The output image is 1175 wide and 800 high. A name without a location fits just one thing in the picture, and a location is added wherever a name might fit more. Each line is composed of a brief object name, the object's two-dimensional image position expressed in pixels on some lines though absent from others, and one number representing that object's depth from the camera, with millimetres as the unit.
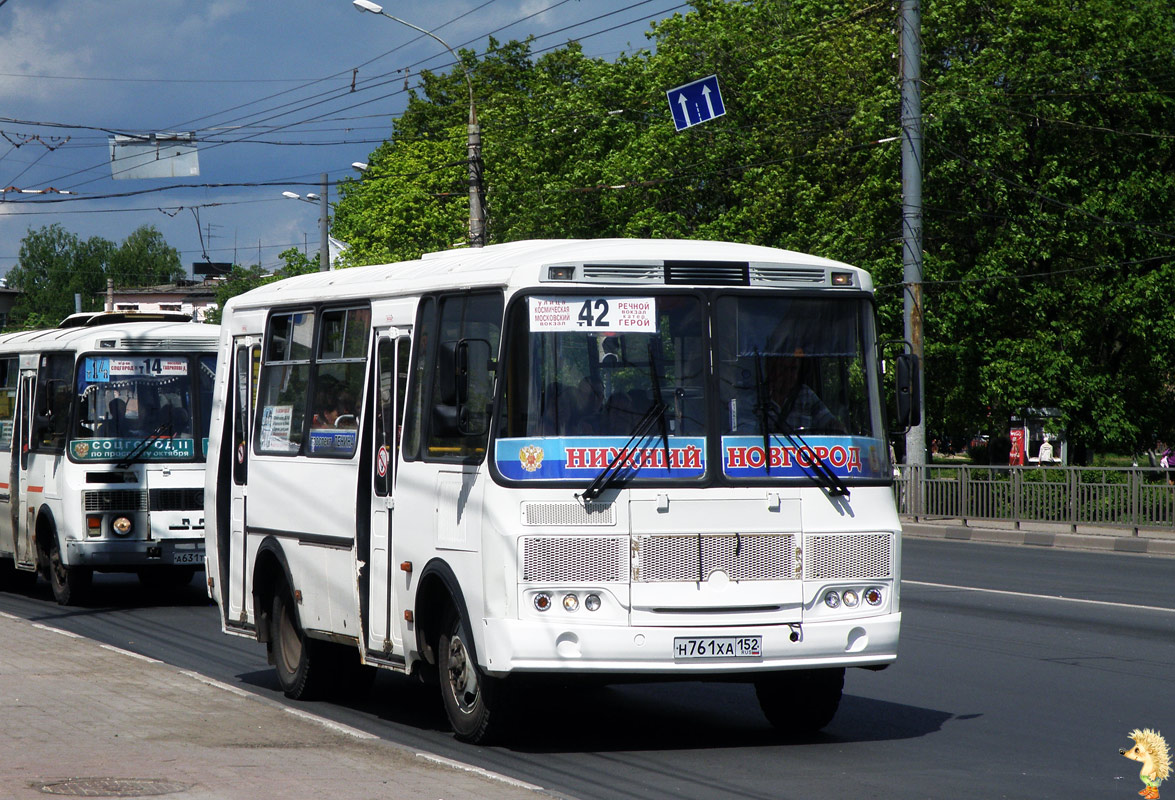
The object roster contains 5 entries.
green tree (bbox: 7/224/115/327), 143875
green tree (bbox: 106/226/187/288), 149000
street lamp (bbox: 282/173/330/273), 52500
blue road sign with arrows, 35062
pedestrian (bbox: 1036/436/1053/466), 65188
